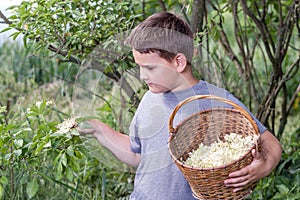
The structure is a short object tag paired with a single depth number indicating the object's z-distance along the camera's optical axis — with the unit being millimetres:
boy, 2285
